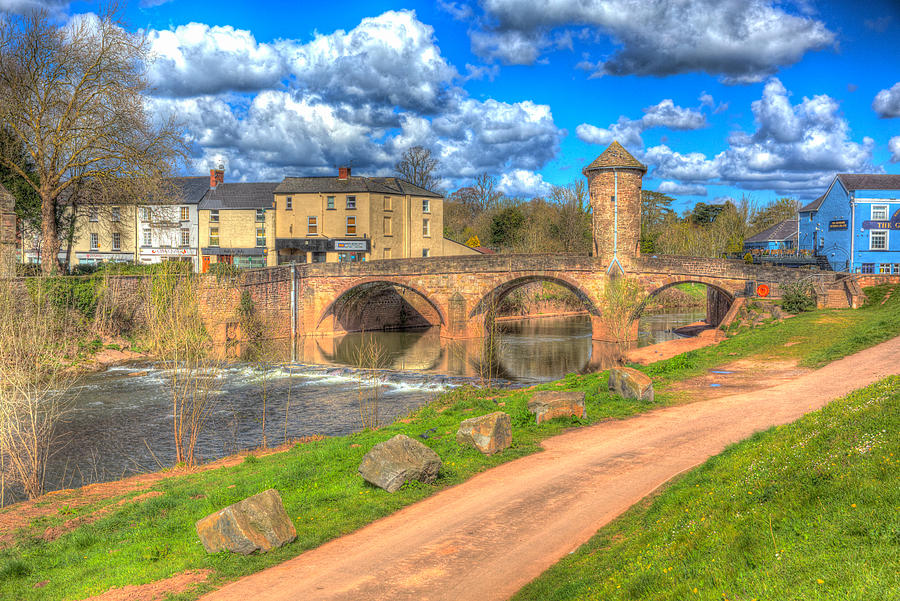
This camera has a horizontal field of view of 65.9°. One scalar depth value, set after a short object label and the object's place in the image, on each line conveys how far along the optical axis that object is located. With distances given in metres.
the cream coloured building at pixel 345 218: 55.03
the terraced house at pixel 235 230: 59.22
